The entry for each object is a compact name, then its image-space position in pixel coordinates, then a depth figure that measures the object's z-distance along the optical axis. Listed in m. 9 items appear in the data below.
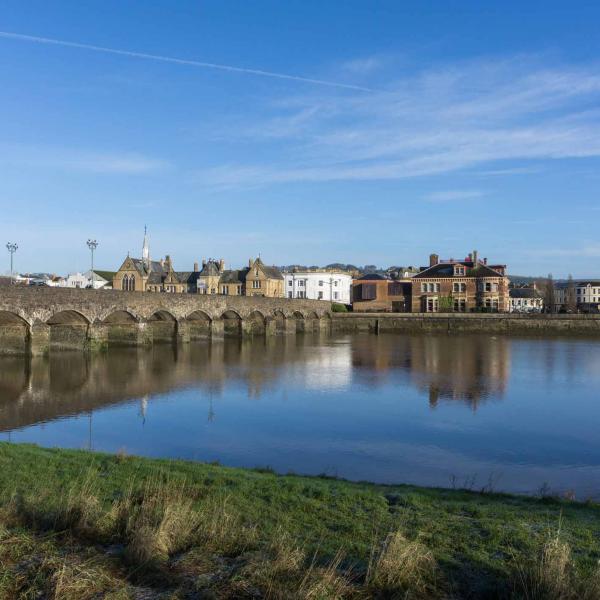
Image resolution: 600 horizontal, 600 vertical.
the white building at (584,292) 153.25
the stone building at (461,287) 83.31
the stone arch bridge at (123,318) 37.34
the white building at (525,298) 126.24
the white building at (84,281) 107.38
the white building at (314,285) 103.56
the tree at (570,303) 96.62
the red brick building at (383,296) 92.88
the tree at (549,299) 100.97
